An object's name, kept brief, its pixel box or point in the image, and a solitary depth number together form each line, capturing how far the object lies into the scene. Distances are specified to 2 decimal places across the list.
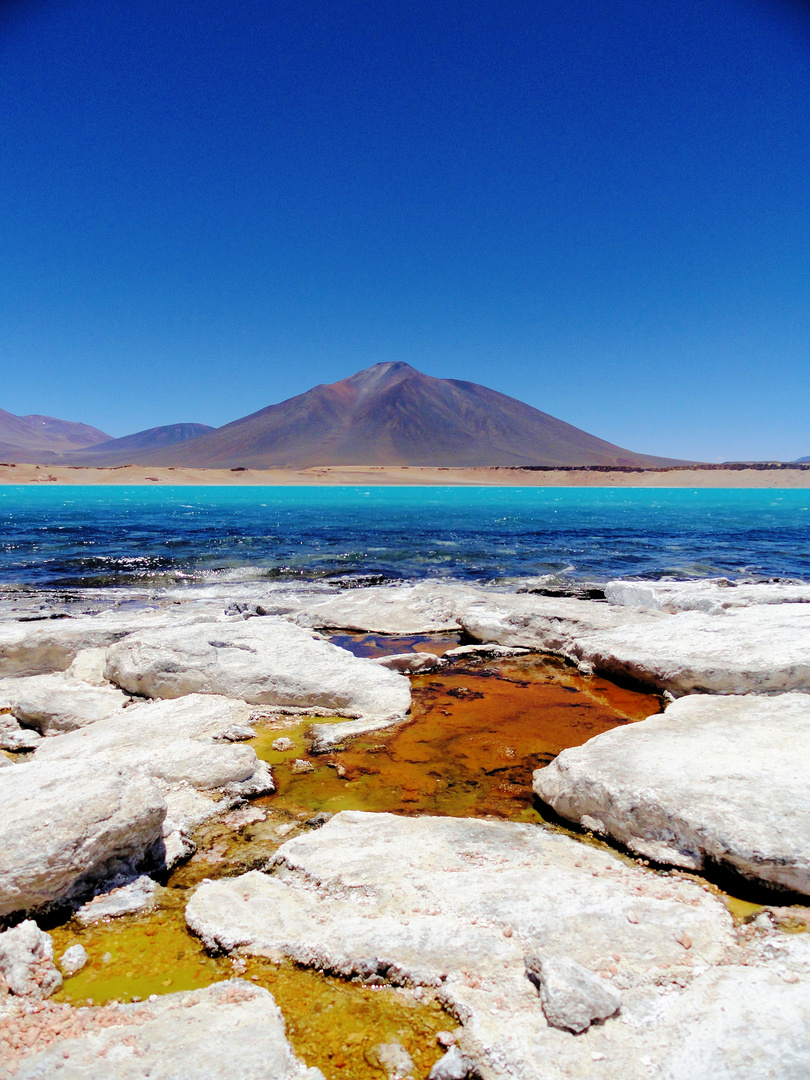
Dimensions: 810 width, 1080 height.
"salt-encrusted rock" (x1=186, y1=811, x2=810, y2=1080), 2.71
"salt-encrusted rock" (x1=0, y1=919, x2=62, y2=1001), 3.05
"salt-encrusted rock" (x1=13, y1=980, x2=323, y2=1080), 2.52
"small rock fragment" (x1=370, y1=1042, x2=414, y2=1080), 2.71
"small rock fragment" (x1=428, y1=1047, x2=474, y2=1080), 2.59
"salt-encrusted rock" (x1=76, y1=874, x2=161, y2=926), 3.72
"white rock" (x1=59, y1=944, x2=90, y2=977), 3.27
